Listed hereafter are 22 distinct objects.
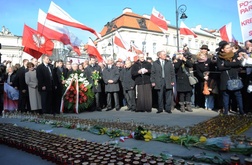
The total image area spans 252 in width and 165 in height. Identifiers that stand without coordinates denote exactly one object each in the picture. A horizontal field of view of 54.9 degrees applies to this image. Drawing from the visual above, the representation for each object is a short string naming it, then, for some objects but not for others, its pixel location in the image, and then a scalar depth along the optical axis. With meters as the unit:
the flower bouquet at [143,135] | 4.22
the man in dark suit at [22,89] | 9.29
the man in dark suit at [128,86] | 9.22
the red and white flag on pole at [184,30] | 12.12
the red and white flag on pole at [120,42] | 13.36
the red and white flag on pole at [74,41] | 10.24
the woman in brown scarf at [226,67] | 6.46
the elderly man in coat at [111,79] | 9.45
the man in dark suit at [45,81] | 8.27
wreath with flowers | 8.99
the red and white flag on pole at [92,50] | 12.34
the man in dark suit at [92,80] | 9.67
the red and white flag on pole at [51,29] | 9.39
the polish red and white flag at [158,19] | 11.94
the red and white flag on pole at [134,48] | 14.76
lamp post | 17.68
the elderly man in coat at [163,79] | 7.93
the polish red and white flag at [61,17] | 8.98
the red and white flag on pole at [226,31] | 11.26
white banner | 6.45
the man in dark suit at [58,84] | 8.76
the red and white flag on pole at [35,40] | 9.27
